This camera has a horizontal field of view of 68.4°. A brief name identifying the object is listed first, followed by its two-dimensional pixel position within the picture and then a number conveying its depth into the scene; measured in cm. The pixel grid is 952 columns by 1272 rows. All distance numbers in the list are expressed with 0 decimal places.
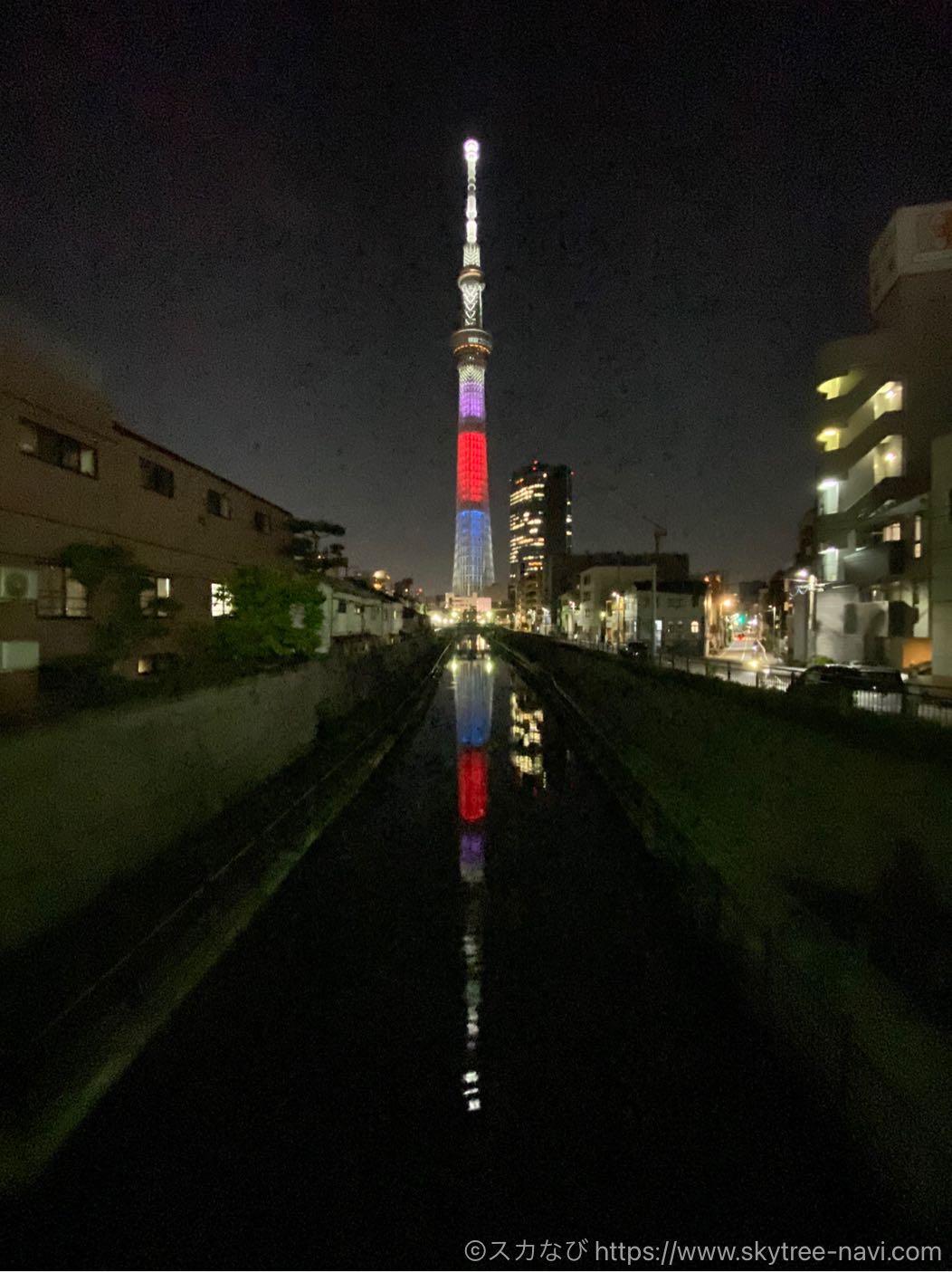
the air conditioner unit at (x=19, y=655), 934
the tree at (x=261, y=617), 1609
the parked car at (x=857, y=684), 1052
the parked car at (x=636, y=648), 4019
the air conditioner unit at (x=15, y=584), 1184
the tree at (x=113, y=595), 1404
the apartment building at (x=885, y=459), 3206
